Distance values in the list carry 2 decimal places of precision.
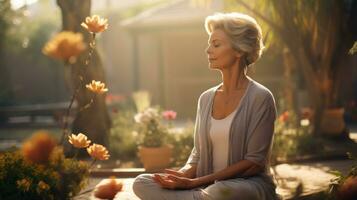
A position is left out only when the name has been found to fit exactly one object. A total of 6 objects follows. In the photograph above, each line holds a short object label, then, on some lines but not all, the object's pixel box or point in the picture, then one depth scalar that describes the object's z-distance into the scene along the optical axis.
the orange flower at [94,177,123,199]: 2.61
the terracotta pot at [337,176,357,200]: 2.96
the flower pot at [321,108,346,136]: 12.80
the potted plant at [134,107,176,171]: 9.77
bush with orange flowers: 2.34
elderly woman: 4.16
